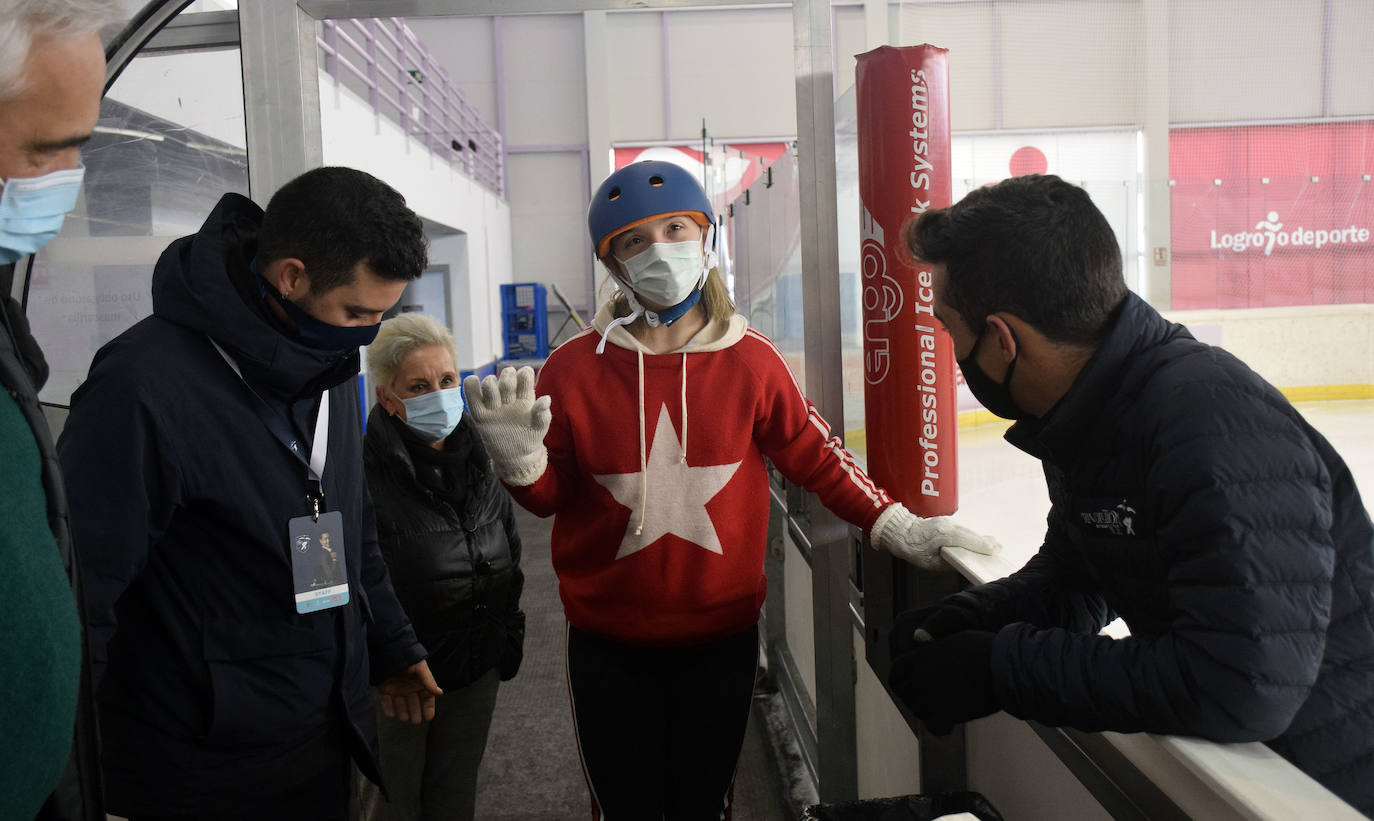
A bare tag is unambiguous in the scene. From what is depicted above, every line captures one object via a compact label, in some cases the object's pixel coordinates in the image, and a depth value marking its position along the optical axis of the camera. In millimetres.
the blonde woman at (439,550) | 2074
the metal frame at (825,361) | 2064
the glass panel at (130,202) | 2264
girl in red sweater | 1672
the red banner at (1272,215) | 2238
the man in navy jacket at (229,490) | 1148
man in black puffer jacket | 773
